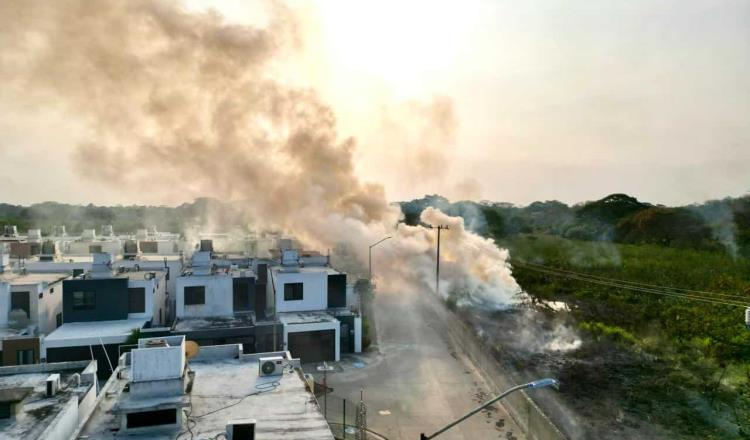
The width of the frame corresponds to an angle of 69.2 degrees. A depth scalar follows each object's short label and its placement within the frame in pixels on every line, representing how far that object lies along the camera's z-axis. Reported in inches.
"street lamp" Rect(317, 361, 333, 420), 858.9
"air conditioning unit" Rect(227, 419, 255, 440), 532.7
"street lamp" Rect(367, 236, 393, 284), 1812.7
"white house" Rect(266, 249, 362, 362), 1215.6
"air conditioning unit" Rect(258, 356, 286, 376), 753.0
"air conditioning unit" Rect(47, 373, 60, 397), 681.0
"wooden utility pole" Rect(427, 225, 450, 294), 1932.8
